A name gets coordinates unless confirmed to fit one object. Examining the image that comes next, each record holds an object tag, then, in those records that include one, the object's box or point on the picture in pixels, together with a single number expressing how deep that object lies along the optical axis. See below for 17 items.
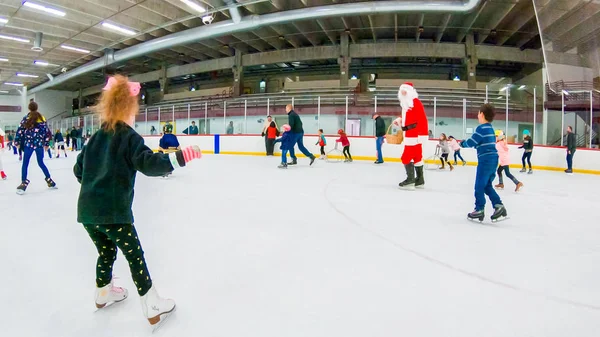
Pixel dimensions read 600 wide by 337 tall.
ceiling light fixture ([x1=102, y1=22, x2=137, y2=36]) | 14.06
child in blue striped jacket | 3.09
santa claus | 5.00
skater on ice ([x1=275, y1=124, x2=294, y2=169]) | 7.73
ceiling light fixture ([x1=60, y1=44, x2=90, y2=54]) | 17.55
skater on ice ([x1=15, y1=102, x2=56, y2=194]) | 4.48
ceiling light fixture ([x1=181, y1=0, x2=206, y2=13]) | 11.73
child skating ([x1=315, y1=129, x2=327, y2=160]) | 11.06
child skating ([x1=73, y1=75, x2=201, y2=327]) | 1.37
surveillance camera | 12.32
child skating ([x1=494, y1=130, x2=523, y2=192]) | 5.09
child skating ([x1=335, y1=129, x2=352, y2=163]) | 10.65
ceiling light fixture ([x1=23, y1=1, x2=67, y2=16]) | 11.97
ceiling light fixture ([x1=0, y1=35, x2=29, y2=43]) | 15.68
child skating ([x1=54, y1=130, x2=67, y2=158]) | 11.79
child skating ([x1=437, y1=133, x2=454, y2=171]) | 8.59
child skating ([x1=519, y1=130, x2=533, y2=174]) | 8.55
